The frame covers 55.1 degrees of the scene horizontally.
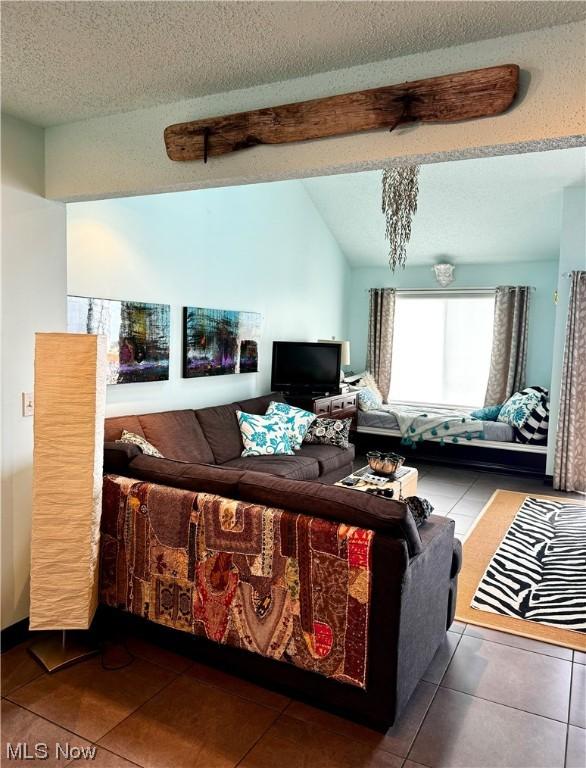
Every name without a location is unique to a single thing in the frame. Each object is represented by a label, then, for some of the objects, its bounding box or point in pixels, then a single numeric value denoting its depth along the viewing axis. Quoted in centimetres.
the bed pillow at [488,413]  644
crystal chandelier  489
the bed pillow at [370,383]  729
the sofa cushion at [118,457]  267
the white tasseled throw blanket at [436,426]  620
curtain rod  690
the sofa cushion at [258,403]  501
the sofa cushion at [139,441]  346
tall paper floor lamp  235
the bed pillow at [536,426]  582
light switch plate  260
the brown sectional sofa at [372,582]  200
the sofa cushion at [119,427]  359
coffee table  395
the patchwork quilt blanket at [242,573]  206
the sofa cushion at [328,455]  470
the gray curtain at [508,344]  663
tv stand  562
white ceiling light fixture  699
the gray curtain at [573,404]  523
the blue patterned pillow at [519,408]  594
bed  596
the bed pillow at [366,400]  684
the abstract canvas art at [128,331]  351
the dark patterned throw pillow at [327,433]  520
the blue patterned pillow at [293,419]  494
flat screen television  584
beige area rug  285
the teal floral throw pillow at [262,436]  464
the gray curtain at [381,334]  750
